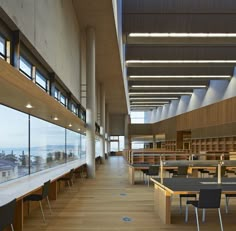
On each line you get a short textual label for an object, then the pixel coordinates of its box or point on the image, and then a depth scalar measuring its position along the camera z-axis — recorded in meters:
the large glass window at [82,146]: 12.09
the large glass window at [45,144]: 5.71
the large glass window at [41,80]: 5.12
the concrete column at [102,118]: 14.48
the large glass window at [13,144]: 4.25
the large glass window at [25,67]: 4.29
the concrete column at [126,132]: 24.75
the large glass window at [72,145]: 9.18
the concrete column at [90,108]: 8.42
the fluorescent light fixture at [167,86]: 17.26
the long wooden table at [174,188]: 3.58
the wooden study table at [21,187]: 3.16
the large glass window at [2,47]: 3.63
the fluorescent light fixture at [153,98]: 22.18
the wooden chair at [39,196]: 3.75
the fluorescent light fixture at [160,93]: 19.52
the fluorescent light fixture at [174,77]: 14.42
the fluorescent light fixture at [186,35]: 9.62
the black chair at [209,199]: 3.31
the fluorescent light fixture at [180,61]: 12.16
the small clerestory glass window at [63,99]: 7.10
